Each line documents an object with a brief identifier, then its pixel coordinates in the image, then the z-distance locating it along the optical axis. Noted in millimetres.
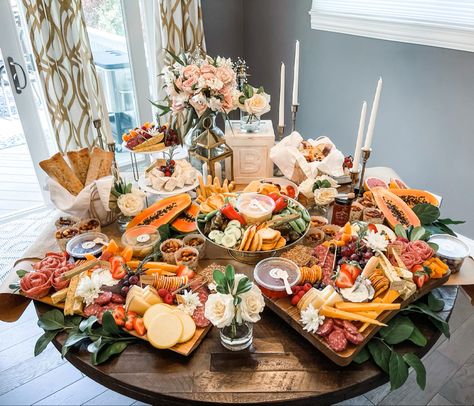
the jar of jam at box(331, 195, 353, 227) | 1391
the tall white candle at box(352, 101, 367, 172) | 1405
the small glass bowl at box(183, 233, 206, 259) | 1317
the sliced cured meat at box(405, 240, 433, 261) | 1173
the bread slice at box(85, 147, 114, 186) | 1541
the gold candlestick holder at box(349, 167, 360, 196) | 1498
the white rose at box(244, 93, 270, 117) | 1727
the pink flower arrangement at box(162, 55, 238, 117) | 1509
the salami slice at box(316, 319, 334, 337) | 977
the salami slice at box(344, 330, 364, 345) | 959
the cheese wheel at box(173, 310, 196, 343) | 1004
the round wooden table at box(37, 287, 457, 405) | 922
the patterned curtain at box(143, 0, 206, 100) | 2850
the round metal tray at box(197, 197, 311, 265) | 1264
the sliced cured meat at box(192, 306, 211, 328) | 1043
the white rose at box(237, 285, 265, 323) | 935
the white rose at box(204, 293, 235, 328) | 915
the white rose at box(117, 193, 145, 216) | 1425
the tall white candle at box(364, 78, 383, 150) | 1370
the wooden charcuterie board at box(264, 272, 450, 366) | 944
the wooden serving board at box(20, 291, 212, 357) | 980
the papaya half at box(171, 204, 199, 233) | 1419
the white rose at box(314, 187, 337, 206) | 1503
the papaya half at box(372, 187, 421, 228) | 1418
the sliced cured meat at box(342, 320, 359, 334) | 975
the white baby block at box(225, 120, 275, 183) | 1727
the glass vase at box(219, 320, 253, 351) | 1009
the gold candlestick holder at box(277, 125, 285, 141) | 1767
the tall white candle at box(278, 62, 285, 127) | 1708
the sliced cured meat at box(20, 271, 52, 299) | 1120
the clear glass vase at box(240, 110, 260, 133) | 1781
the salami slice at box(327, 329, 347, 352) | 945
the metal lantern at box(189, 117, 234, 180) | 1639
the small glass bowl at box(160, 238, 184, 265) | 1263
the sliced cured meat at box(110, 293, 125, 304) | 1118
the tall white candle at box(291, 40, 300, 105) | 1661
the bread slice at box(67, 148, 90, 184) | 1540
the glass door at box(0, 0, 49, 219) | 2533
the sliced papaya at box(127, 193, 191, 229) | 1429
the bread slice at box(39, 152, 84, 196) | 1463
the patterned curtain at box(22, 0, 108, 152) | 2414
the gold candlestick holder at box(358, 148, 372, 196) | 1442
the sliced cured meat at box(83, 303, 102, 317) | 1087
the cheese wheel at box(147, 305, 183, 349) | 982
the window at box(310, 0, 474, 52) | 2051
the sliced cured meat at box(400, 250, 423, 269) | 1146
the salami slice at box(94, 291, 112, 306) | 1101
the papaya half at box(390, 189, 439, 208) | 1538
